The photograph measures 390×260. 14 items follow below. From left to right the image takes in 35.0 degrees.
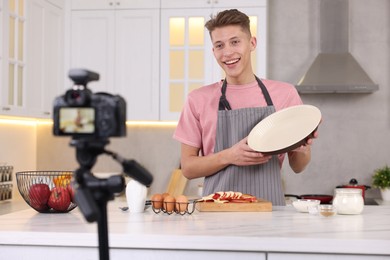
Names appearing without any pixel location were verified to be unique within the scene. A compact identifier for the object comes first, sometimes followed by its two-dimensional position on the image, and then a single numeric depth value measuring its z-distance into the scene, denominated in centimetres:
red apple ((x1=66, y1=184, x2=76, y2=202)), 230
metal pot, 452
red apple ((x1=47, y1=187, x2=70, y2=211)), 228
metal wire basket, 228
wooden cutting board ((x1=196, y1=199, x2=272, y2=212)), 232
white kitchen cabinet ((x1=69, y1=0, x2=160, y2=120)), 461
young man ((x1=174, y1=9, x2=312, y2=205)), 265
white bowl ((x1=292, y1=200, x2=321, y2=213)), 230
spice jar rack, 425
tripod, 101
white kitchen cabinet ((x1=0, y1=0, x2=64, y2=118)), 385
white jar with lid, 226
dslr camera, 101
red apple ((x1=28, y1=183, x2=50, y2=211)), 227
